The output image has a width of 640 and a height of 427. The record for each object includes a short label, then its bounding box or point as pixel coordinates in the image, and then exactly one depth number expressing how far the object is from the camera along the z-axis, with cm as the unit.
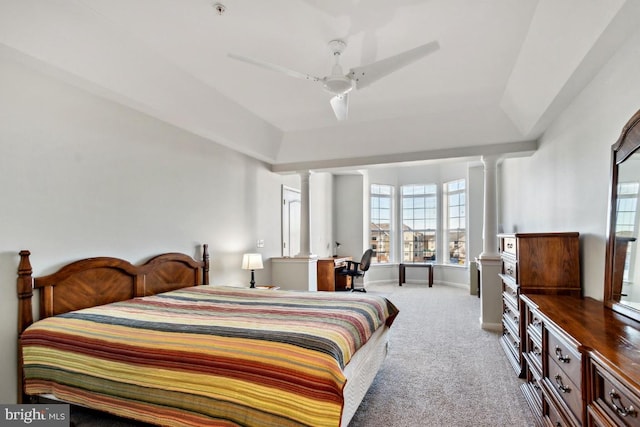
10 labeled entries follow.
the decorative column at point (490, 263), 445
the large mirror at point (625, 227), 187
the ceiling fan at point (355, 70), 223
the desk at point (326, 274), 663
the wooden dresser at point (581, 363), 122
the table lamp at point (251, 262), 460
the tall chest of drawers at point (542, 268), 278
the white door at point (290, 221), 614
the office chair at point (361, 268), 702
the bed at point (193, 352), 163
